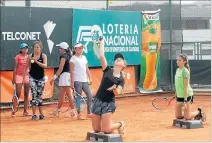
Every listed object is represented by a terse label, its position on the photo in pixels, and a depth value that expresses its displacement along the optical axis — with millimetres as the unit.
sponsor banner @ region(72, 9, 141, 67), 15211
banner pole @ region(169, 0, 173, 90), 18422
